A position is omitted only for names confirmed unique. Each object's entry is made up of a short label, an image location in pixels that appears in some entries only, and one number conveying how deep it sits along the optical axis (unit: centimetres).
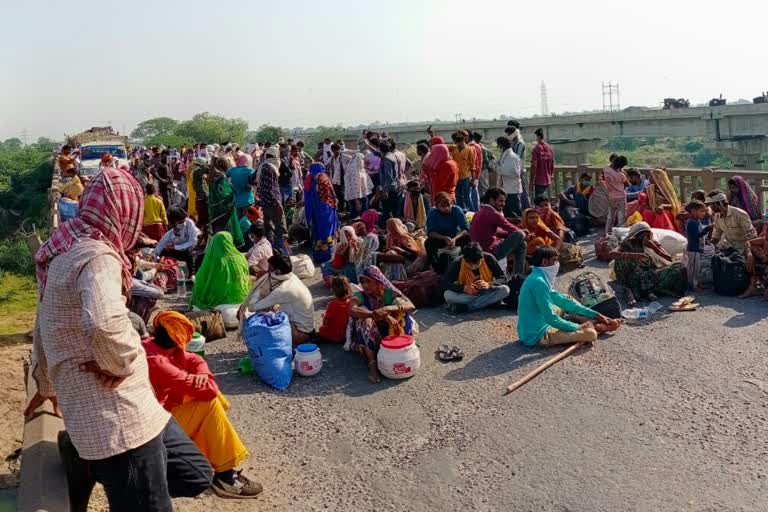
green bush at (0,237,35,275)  1873
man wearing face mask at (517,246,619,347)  641
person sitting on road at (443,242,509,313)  776
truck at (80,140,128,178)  2535
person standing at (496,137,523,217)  1096
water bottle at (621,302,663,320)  722
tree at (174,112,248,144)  7606
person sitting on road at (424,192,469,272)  866
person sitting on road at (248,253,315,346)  660
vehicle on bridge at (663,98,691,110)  3659
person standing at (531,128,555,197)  1173
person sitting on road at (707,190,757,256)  815
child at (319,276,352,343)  686
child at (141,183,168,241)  1034
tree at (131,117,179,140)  9612
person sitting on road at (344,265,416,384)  633
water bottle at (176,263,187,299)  938
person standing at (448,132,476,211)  1105
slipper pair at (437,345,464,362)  646
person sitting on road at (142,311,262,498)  420
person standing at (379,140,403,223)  1214
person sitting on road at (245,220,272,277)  880
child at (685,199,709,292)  807
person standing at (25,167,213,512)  256
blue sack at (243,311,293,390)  605
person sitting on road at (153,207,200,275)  948
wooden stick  568
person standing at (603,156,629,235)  1030
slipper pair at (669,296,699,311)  742
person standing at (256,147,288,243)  1069
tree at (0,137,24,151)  17610
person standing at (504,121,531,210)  1138
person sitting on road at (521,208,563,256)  881
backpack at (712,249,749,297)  776
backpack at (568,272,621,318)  698
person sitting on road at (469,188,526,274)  839
